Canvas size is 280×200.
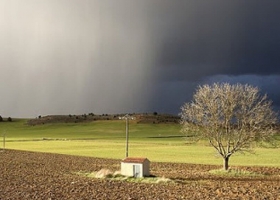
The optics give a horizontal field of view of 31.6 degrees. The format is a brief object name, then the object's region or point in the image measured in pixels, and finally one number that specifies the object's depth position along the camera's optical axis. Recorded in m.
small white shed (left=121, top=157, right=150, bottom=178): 47.84
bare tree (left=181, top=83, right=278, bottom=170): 52.81
